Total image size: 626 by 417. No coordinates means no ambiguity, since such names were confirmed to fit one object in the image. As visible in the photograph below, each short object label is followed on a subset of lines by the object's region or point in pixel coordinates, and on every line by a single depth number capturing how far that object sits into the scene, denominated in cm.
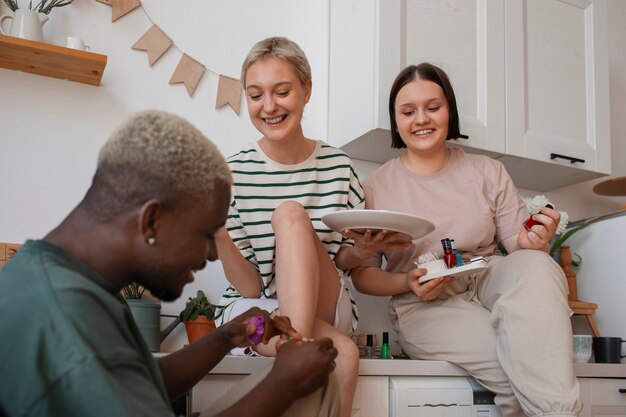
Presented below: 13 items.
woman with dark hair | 137
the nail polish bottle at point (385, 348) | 181
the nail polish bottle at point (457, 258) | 155
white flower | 209
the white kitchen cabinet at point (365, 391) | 132
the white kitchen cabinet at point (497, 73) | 194
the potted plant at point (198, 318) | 172
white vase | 165
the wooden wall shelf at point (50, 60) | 162
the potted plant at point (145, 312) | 161
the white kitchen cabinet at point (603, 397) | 171
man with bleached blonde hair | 58
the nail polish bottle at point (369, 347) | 181
